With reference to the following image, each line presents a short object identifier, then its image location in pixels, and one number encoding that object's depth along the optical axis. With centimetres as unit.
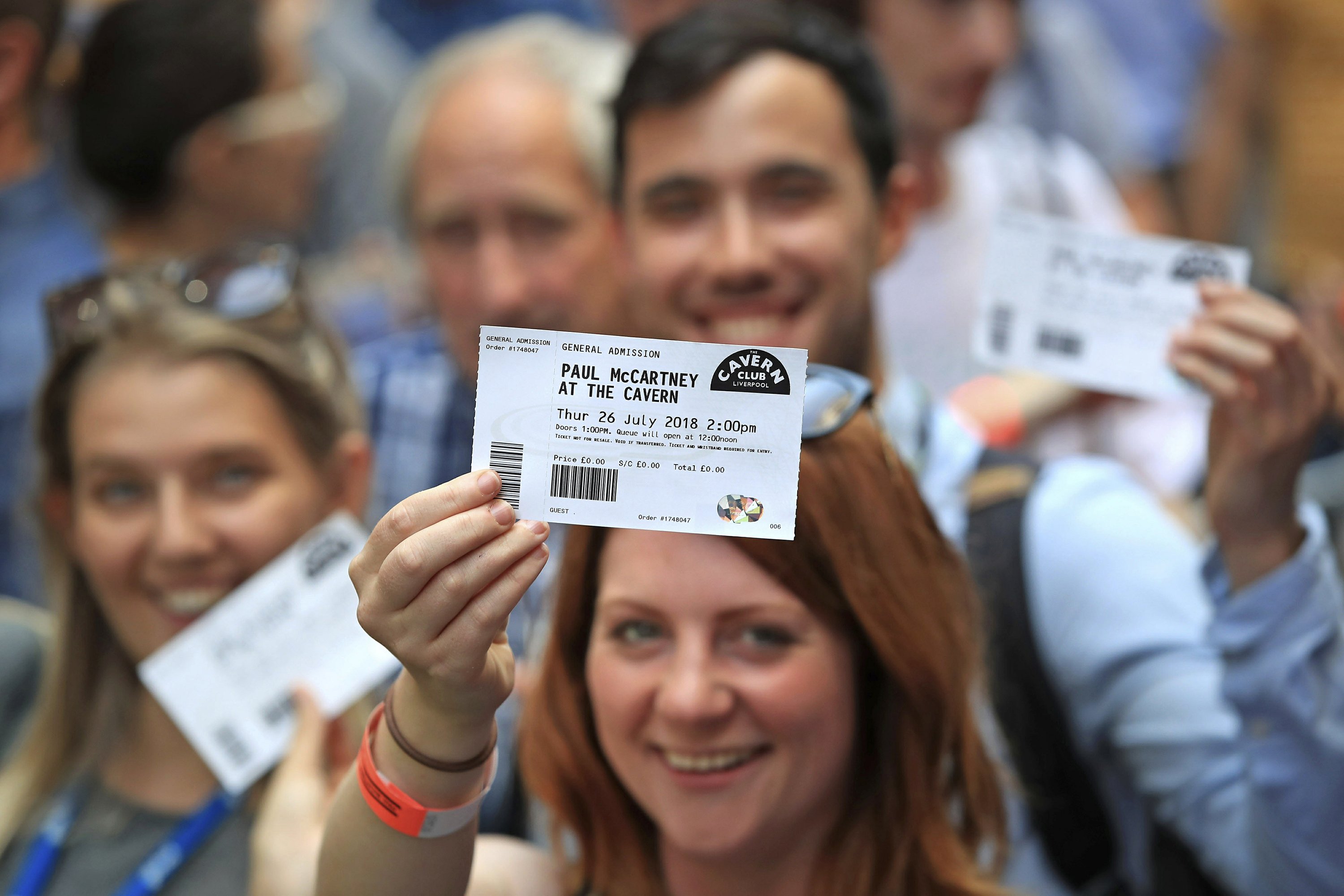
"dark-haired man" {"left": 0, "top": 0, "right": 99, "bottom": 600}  717
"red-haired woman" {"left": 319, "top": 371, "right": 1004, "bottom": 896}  400
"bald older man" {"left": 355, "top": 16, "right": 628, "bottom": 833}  746
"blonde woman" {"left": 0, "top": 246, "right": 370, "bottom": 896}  501
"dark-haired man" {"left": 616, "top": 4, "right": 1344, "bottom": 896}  443
